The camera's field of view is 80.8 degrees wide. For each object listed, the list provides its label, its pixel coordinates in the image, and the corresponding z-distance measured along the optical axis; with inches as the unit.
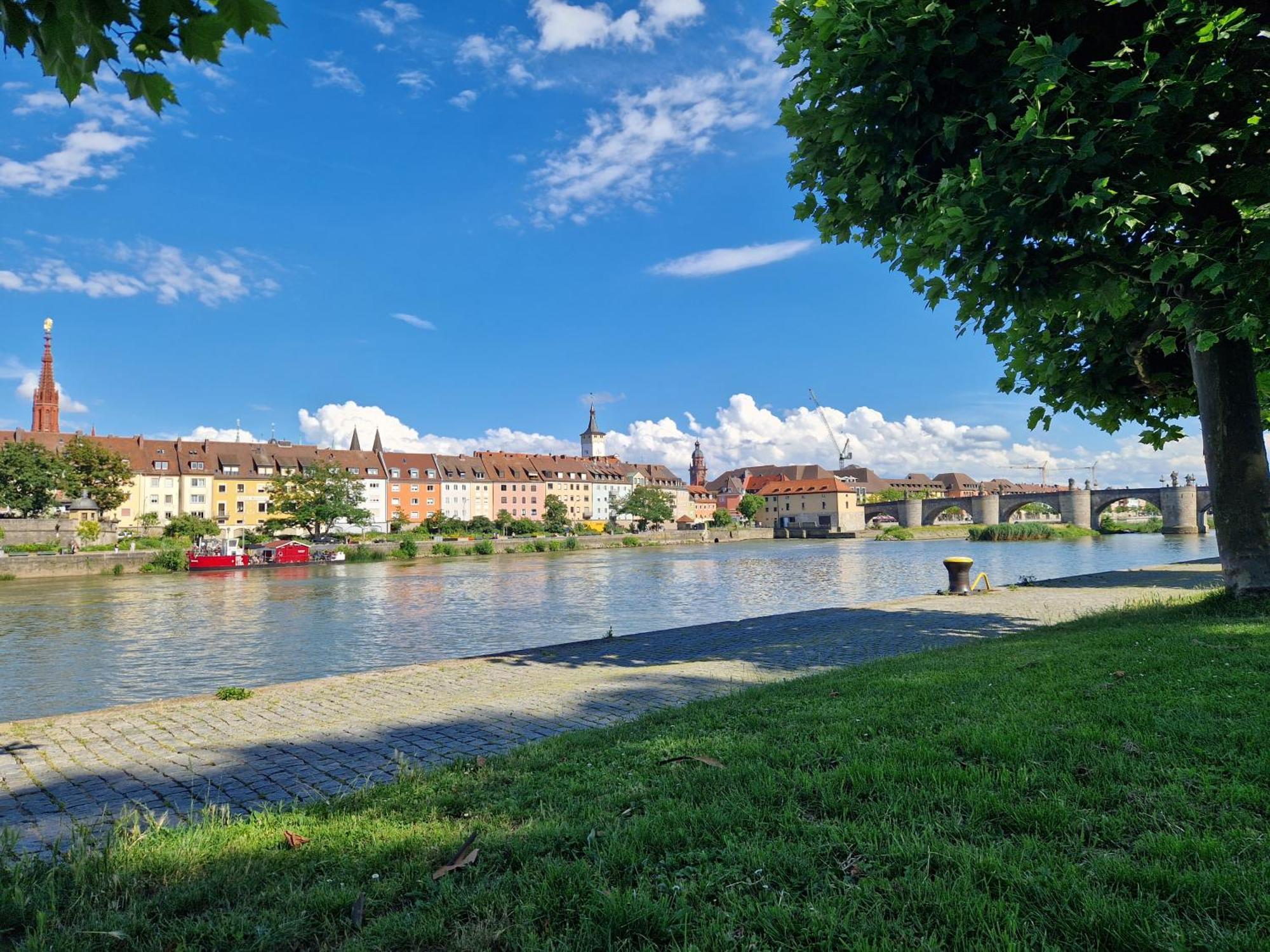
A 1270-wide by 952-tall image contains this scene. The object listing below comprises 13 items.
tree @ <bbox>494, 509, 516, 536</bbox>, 4407.0
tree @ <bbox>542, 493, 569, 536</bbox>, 4547.2
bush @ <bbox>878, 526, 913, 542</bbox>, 4448.8
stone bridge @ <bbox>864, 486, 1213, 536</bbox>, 4082.2
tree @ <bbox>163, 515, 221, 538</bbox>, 3191.4
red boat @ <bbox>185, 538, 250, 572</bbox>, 2401.6
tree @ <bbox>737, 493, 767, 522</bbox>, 6540.4
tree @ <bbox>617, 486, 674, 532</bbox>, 5423.2
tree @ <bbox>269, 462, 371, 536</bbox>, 3447.3
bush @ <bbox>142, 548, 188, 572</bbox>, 2367.1
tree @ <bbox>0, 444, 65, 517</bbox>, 2701.8
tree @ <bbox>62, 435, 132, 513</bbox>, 3110.2
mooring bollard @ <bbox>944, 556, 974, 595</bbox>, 823.7
